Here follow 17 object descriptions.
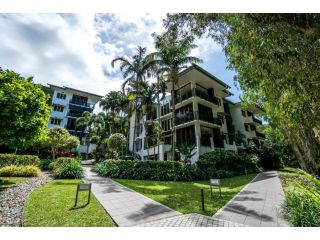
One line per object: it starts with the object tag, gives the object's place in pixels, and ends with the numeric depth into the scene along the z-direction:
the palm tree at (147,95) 23.20
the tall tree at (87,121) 36.84
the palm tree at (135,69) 23.88
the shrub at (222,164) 17.46
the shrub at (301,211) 4.48
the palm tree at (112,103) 37.72
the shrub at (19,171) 13.26
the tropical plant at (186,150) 18.64
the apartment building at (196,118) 23.12
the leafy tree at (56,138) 19.36
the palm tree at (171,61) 19.14
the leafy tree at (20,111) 8.92
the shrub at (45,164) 18.97
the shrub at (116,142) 21.31
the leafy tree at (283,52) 4.88
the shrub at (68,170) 14.03
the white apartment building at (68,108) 38.09
